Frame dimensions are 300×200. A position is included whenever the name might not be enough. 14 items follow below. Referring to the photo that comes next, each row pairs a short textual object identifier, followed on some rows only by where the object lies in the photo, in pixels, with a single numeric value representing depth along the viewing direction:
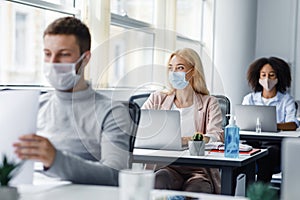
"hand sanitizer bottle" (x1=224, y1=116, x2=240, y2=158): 2.46
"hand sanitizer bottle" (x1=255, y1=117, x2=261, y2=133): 3.70
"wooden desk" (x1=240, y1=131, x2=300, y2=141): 3.50
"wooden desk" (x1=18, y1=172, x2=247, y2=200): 1.43
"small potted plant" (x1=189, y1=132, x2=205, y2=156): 2.47
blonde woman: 2.92
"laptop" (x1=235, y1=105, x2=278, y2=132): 3.72
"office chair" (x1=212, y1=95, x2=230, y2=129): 3.29
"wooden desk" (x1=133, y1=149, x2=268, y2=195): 2.37
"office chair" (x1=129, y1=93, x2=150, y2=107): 3.11
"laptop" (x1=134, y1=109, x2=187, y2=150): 2.56
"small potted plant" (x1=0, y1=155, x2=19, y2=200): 1.23
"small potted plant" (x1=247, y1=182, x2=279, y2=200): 1.08
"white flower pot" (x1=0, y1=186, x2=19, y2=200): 1.23
